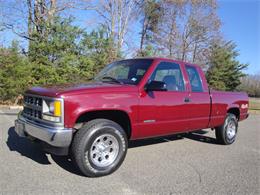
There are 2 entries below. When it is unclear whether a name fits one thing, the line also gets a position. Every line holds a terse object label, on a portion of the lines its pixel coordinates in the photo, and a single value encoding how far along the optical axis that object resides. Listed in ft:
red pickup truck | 12.48
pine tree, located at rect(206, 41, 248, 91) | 101.04
